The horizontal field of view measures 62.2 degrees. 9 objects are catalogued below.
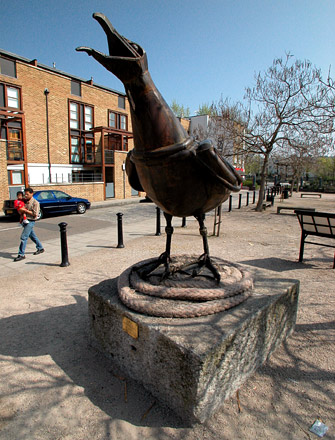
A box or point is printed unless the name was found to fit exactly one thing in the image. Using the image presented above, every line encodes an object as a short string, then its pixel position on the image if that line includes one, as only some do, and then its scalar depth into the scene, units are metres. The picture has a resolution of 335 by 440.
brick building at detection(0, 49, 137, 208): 18.95
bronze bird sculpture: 2.12
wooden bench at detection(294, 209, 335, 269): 6.16
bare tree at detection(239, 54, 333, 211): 13.85
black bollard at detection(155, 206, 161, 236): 9.72
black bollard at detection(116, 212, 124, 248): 8.10
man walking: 6.97
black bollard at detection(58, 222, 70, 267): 6.43
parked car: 13.62
